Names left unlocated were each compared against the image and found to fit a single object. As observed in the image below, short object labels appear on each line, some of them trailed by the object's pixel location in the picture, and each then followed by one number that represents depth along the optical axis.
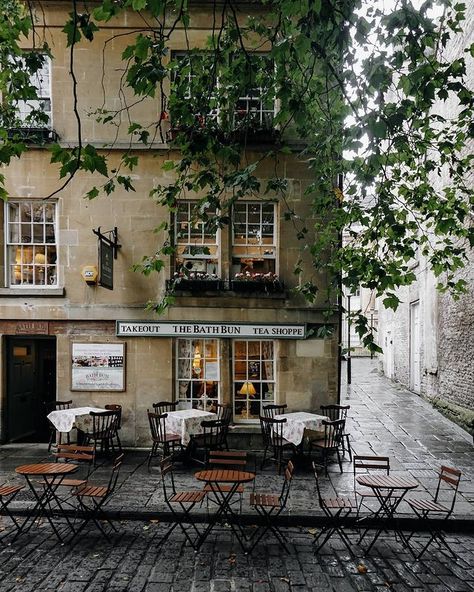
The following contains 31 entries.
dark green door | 11.49
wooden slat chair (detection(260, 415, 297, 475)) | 9.40
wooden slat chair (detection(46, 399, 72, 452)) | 10.62
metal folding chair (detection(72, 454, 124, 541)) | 6.54
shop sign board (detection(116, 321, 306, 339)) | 10.82
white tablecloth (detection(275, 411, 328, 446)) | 9.52
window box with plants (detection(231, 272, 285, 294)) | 10.88
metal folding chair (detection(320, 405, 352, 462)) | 10.50
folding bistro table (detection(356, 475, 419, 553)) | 6.37
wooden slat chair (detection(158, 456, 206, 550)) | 6.38
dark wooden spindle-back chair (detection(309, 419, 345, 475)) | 9.36
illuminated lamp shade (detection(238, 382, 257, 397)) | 11.14
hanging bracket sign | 9.84
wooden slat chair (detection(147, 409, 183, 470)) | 9.47
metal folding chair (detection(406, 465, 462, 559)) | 6.26
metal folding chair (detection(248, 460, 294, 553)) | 6.32
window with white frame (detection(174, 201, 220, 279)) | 11.18
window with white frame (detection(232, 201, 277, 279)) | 11.27
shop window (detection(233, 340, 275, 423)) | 11.16
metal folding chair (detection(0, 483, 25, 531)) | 6.49
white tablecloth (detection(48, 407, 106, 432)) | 9.98
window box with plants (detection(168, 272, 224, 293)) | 10.87
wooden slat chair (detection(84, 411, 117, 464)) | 9.62
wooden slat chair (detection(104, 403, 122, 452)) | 10.32
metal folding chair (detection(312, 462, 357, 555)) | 6.35
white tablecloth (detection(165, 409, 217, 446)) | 9.67
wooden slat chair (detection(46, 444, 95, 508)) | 6.93
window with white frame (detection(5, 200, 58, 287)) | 11.23
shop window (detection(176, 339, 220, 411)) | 11.18
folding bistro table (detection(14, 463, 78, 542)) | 6.55
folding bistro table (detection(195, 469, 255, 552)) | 6.31
